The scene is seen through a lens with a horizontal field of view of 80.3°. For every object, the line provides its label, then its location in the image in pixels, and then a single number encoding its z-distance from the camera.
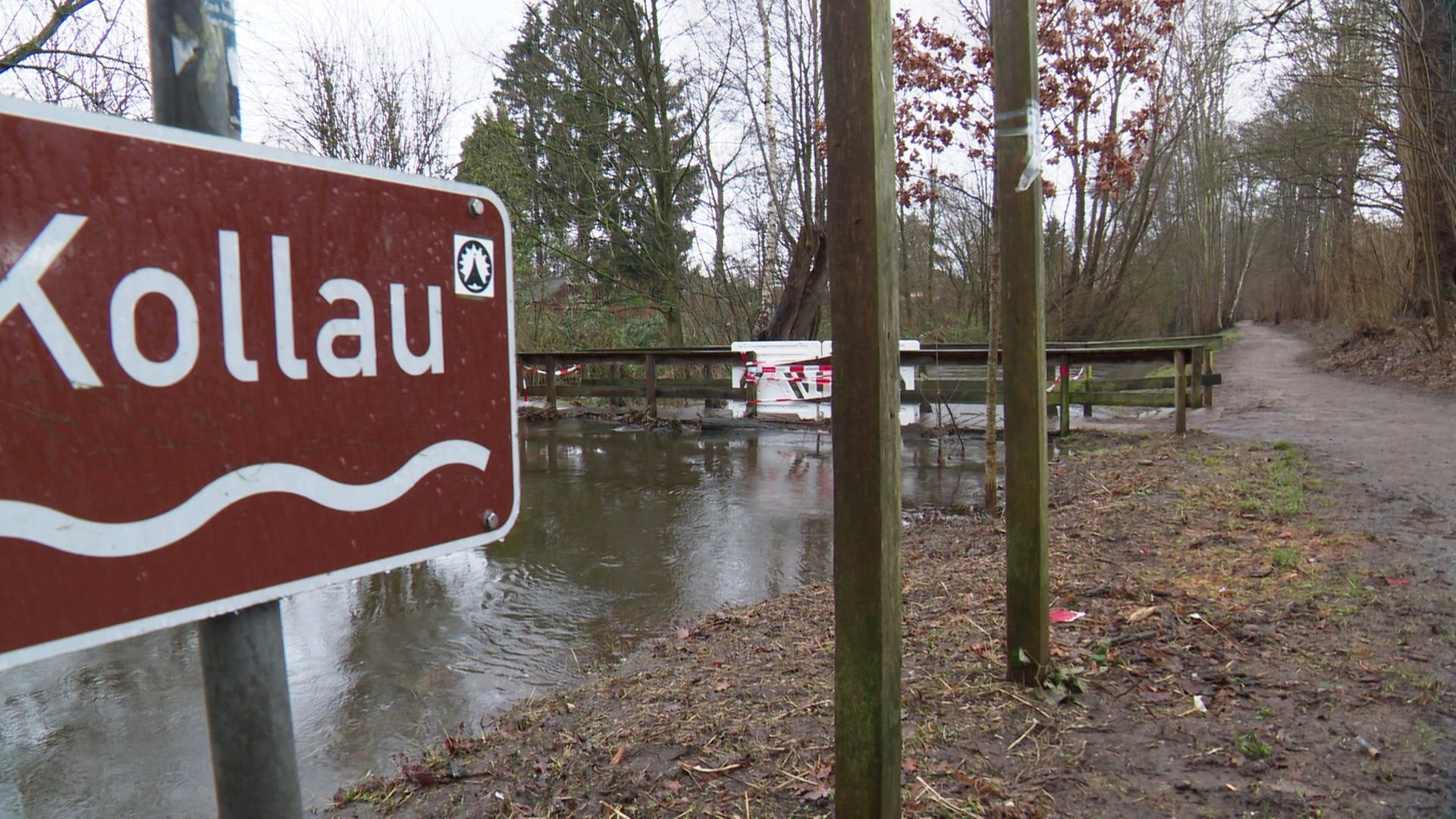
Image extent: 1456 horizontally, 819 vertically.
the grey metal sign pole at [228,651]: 0.94
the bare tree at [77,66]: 7.83
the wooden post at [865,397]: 1.84
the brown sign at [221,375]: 0.79
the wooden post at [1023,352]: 2.98
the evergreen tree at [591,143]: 16.89
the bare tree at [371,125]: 14.21
